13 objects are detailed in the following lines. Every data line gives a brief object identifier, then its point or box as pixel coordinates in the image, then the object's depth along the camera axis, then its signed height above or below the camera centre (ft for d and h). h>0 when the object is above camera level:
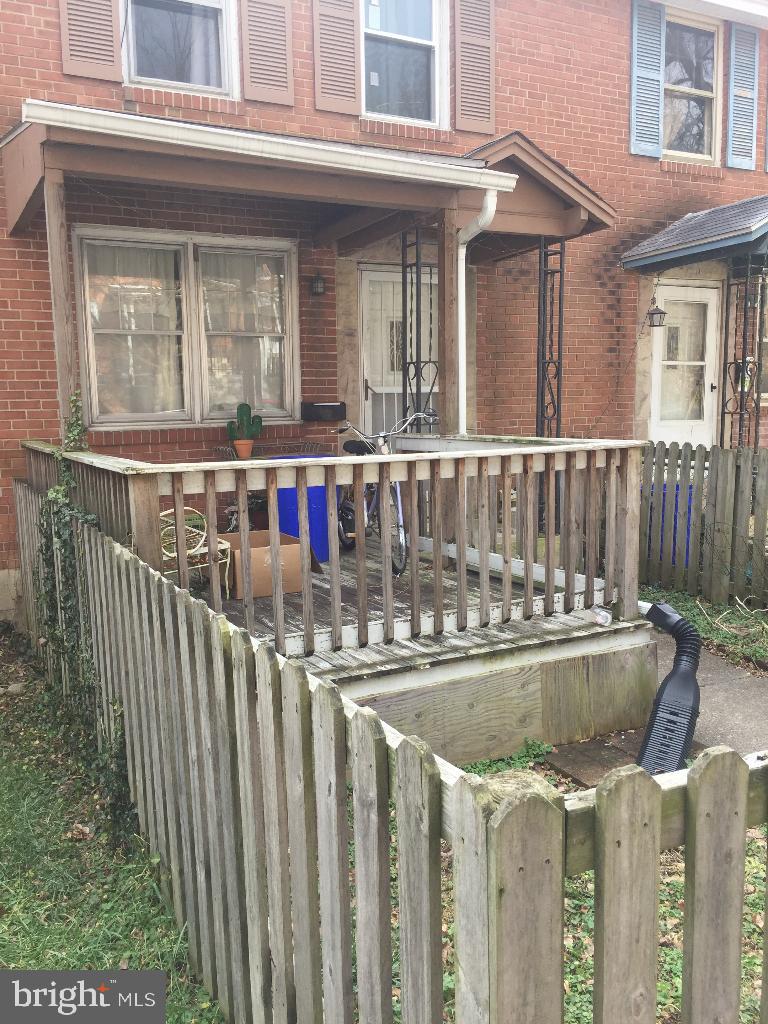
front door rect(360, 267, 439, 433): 28.32 +1.43
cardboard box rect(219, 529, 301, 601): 17.92 -3.92
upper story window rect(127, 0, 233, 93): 23.89 +9.76
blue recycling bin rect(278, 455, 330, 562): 21.29 -3.29
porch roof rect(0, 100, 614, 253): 17.48 +4.97
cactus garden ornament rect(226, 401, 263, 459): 24.90 -1.31
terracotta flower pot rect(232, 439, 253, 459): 24.88 -1.82
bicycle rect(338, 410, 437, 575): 20.33 -3.44
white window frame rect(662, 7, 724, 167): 33.55 +11.22
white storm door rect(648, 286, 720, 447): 34.24 +0.35
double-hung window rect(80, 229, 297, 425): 24.20 +1.71
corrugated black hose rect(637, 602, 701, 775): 13.91 -5.68
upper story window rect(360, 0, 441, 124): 27.48 +10.55
